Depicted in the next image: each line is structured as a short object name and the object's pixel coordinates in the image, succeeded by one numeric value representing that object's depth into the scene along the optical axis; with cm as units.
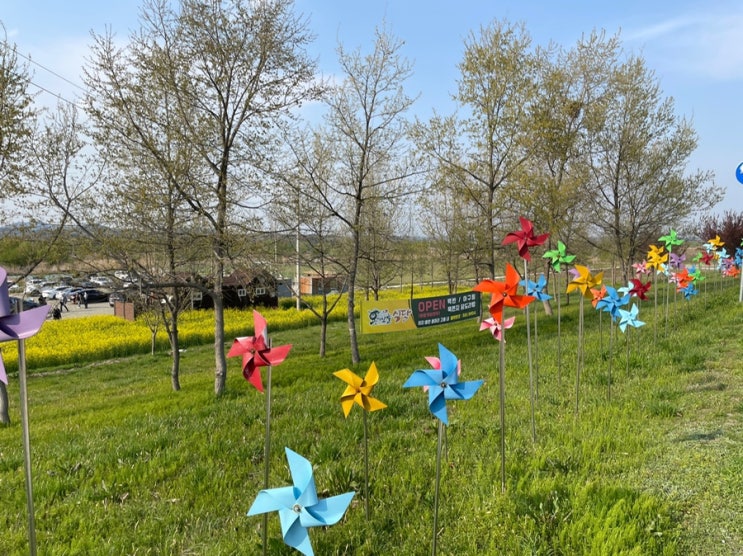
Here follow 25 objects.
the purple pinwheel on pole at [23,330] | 184
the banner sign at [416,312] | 1235
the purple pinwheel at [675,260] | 1013
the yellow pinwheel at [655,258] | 780
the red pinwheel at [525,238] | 389
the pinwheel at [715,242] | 1147
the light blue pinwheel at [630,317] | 563
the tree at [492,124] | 1220
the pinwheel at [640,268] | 960
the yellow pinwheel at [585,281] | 489
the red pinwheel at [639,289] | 653
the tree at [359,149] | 1024
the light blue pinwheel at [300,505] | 190
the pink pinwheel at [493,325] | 435
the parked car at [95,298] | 4062
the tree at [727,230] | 2397
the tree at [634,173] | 1747
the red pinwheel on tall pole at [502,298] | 307
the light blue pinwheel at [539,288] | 575
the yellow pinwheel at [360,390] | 258
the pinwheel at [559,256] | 630
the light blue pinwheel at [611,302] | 550
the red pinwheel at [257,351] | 246
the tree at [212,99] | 748
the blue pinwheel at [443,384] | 245
